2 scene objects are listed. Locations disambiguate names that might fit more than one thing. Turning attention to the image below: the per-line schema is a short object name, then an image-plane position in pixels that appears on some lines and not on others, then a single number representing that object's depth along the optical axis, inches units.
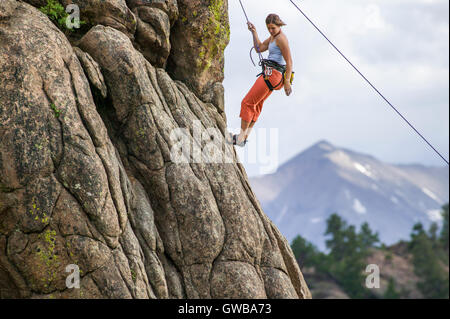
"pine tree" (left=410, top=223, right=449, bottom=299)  3659.0
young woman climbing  856.9
